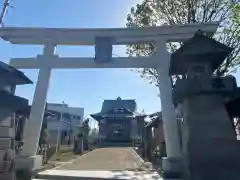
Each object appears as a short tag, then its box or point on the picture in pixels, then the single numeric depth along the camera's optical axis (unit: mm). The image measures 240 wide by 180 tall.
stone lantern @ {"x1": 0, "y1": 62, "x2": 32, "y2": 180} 3516
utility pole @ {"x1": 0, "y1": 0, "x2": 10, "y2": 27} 8799
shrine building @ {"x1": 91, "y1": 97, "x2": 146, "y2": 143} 30445
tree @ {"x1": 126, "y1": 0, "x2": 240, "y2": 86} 9555
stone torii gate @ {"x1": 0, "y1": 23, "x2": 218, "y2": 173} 7508
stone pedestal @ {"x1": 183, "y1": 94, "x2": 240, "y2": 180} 5134
